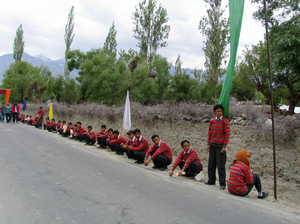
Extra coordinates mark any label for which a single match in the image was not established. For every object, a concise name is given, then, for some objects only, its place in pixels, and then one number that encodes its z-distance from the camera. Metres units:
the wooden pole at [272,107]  5.47
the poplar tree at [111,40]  36.06
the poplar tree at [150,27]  31.14
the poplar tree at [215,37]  25.25
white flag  11.02
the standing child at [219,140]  5.85
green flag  5.98
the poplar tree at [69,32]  46.75
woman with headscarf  5.16
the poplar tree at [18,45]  57.34
